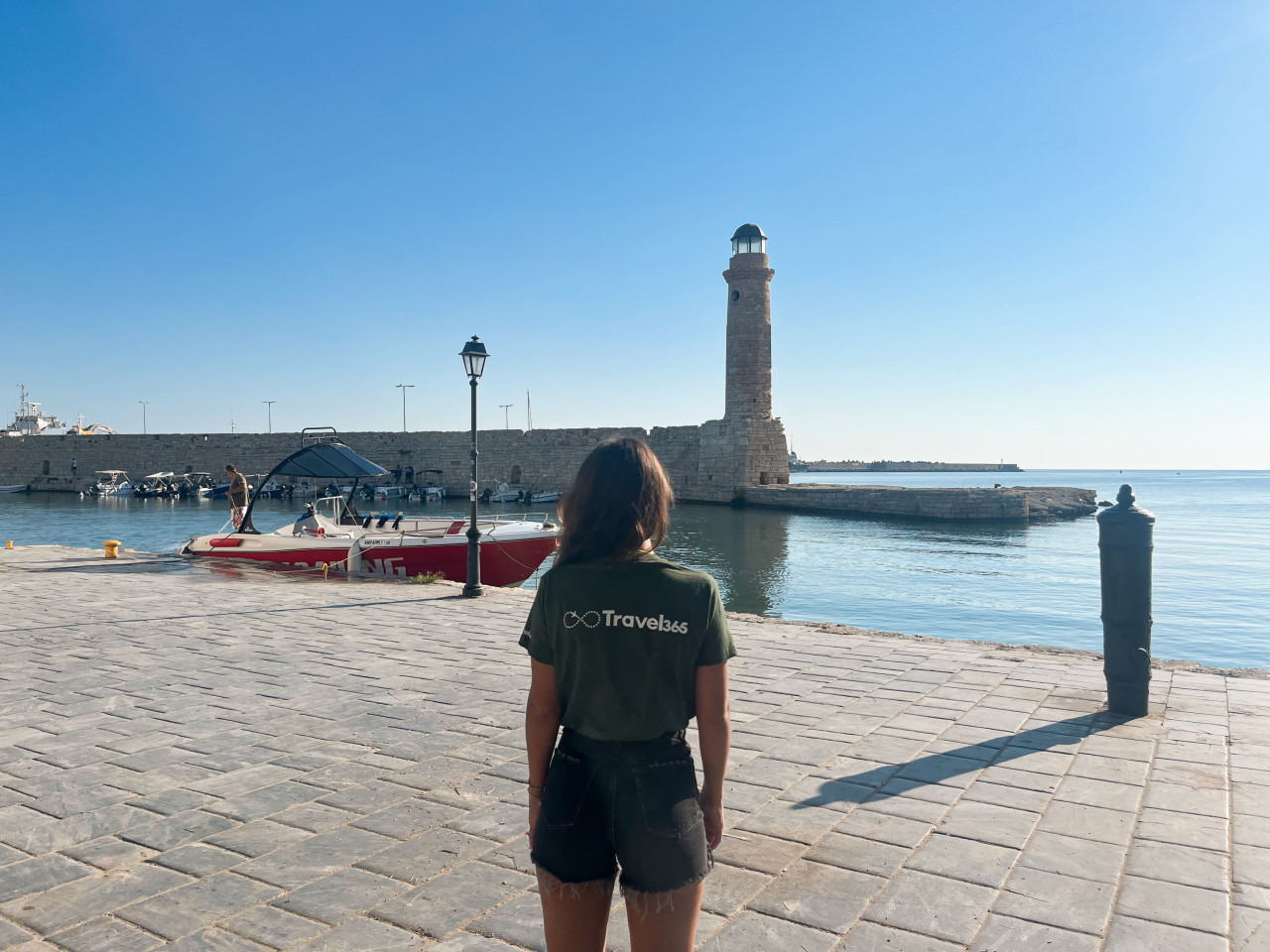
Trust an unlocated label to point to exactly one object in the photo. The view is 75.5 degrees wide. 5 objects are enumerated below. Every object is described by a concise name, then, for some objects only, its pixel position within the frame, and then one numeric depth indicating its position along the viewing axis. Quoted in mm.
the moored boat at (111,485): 46328
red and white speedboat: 11406
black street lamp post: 9008
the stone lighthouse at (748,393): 34875
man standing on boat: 13397
